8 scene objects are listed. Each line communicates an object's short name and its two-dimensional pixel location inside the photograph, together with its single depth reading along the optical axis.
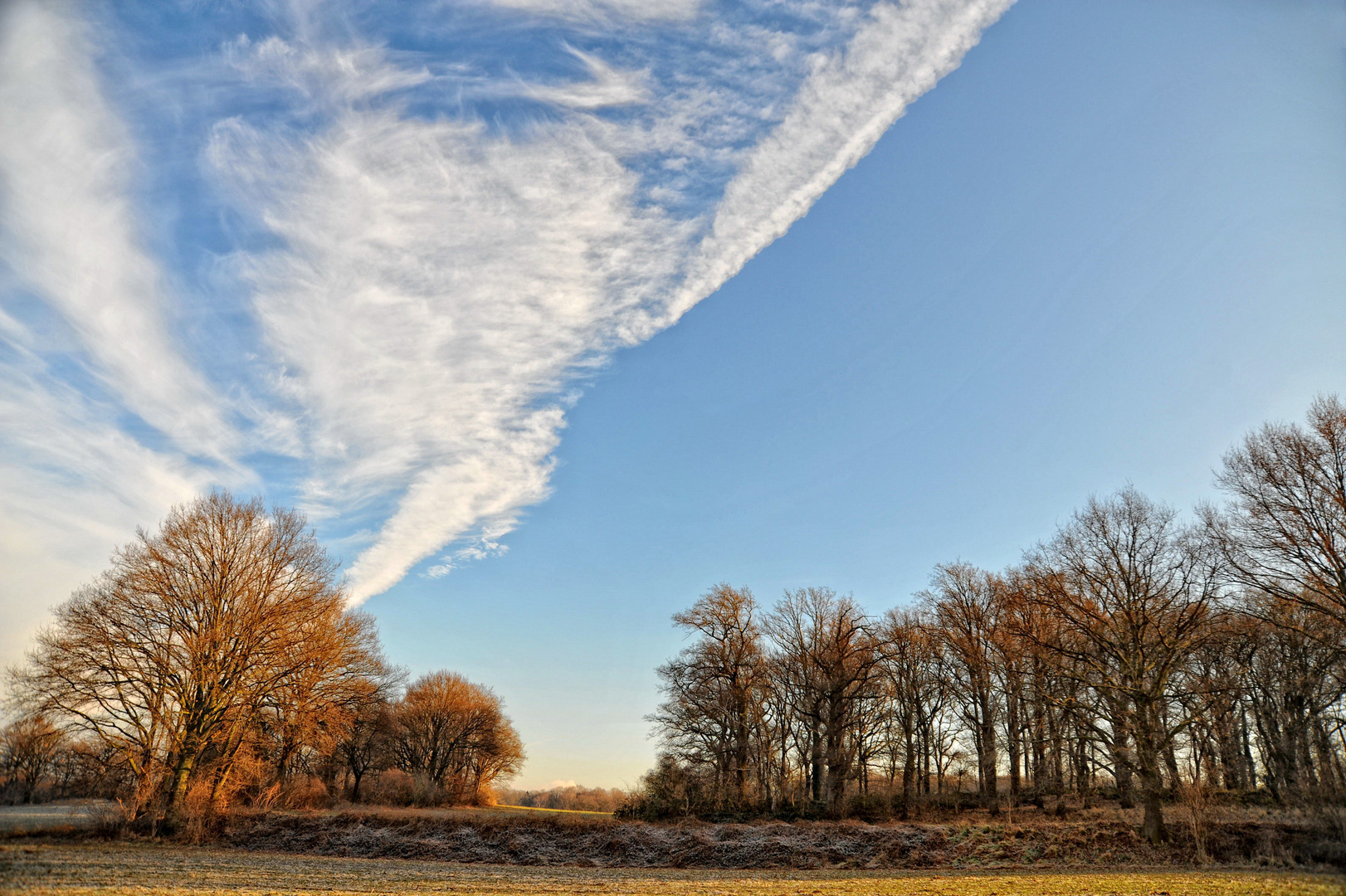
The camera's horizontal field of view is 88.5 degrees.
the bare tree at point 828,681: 43.38
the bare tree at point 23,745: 28.28
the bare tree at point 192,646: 29.86
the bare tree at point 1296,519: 27.06
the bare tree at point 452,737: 66.81
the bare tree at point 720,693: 44.47
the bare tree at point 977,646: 41.94
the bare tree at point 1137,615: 28.14
